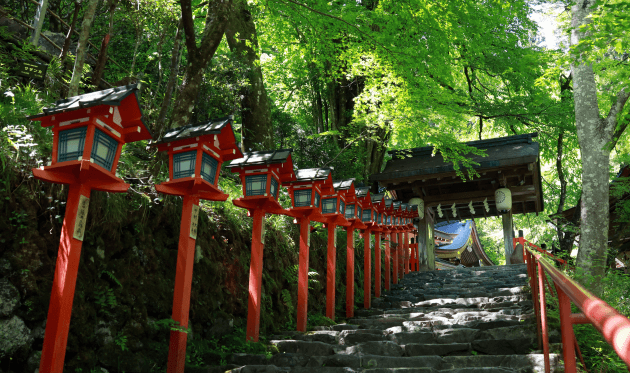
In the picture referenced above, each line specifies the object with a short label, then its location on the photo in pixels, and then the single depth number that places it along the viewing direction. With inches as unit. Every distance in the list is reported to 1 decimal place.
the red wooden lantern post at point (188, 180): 184.5
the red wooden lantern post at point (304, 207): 280.8
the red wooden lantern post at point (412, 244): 601.9
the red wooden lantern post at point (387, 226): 470.9
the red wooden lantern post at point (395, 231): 516.5
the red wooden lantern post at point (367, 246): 393.5
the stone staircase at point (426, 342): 194.1
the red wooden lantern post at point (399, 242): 530.4
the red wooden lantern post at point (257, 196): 233.9
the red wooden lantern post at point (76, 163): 135.9
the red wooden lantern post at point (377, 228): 432.8
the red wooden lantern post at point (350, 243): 355.9
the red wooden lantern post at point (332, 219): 314.8
